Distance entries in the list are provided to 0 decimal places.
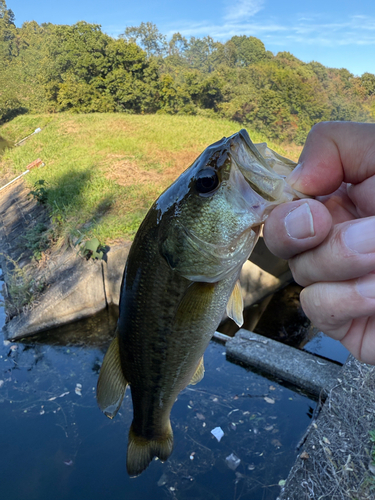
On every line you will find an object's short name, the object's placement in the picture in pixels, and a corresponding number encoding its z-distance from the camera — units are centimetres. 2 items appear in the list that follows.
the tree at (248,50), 5138
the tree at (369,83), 3728
